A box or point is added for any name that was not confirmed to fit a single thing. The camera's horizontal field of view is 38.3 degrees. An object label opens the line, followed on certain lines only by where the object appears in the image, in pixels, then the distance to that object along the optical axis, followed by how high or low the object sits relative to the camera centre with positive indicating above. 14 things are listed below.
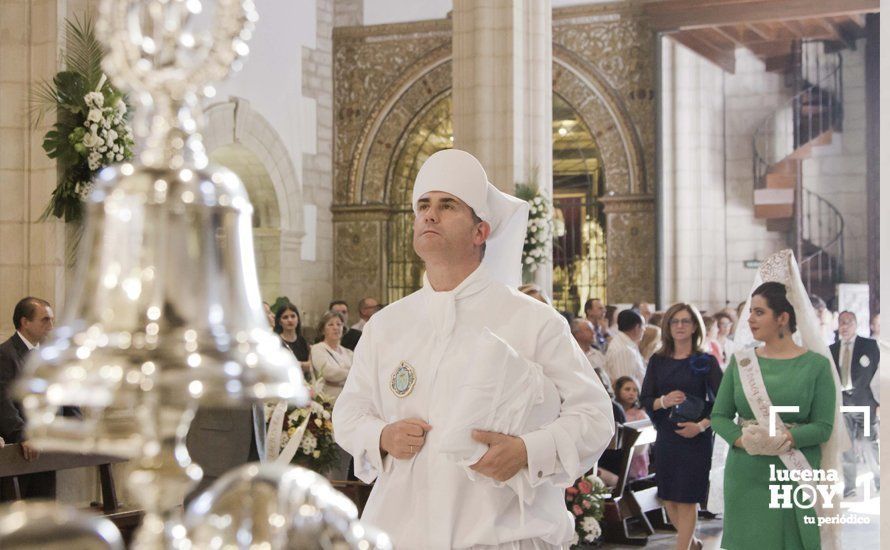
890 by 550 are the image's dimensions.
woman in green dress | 6.09 -0.78
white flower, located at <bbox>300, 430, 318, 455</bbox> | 7.03 -0.94
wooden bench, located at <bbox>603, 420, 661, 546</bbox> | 9.05 -1.65
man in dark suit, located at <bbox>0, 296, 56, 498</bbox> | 6.84 -0.37
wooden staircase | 18.81 +1.47
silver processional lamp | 0.83 -0.02
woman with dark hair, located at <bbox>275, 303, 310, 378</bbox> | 10.43 -0.44
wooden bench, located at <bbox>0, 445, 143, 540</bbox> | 6.42 -1.05
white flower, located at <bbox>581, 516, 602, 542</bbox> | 8.14 -1.63
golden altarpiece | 19.06 +1.98
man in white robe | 3.06 -0.32
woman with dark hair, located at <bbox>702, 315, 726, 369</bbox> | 12.38 -0.67
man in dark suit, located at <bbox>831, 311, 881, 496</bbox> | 11.23 -0.98
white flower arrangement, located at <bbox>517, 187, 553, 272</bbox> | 11.43 +0.33
